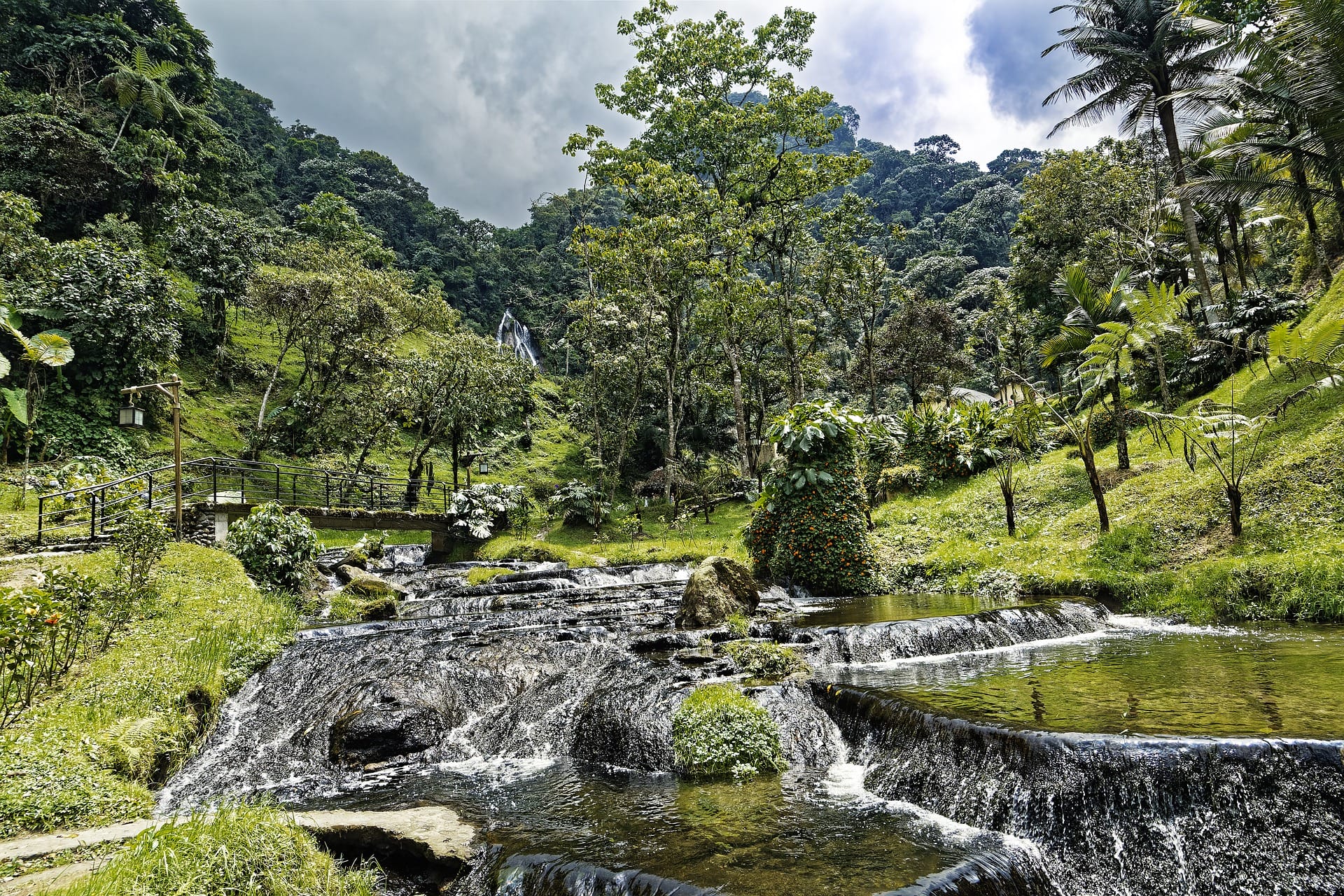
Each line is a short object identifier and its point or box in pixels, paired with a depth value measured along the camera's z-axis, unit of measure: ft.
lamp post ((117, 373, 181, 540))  47.11
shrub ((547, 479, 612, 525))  87.76
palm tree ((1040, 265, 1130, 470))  47.98
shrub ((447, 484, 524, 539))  78.07
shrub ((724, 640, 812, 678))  26.96
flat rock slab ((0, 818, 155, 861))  13.69
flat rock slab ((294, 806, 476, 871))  16.03
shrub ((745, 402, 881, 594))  46.65
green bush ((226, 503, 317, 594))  46.42
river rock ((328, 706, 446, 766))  24.31
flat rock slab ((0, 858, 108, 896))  11.87
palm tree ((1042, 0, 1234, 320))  66.23
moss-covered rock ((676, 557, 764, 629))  36.32
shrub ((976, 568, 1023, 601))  41.96
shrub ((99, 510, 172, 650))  30.89
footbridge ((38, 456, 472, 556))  47.29
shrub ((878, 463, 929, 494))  71.41
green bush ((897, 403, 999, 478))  69.31
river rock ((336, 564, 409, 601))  50.75
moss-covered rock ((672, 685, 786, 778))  20.74
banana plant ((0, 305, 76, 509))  36.04
